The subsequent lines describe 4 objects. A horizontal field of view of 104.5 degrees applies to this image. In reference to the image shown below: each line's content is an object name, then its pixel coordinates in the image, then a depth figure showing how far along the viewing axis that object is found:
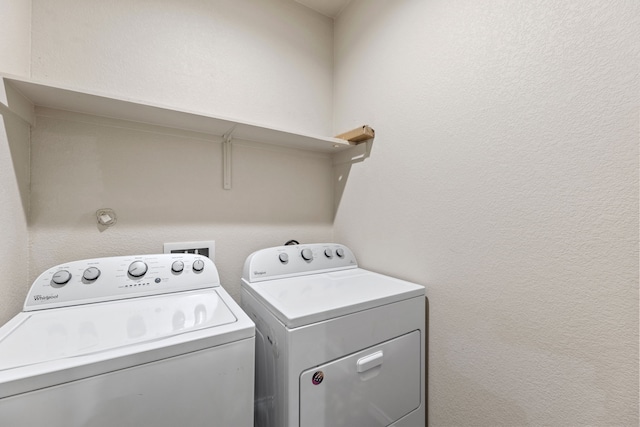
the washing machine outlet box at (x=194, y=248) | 1.23
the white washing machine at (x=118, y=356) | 0.52
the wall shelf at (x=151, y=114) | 0.89
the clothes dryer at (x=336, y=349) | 0.78
